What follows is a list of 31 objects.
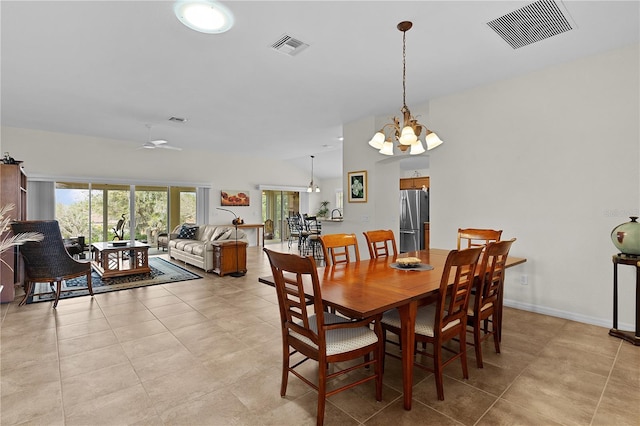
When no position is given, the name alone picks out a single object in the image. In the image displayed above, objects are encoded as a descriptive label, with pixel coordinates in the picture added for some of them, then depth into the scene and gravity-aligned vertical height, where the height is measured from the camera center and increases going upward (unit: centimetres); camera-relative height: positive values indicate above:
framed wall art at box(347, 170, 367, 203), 560 +43
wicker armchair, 392 -59
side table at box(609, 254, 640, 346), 285 -83
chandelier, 257 +63
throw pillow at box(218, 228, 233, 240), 602 -48
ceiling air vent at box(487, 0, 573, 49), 254 +160
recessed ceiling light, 241 +152
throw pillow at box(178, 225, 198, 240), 736 -53
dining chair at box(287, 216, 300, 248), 953 -52
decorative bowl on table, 257 -43
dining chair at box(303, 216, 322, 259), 792 -65
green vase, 281 -24
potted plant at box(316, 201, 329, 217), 1212 +3
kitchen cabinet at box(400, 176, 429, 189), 926 +82
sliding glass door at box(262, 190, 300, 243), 1084 -1
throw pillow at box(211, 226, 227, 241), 608 -45
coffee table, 541 -88
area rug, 448 -117
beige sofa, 591 -72
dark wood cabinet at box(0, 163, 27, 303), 413 +8
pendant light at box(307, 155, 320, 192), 1095 +77
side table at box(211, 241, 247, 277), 567 -86
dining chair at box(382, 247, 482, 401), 194 -73
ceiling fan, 597 +123
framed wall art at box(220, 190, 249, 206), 938 +35
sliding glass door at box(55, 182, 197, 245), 711 +1
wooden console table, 950 -50
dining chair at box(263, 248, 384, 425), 175 -75
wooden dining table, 167 -48
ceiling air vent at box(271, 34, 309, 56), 297 +158
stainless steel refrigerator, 709 -16
